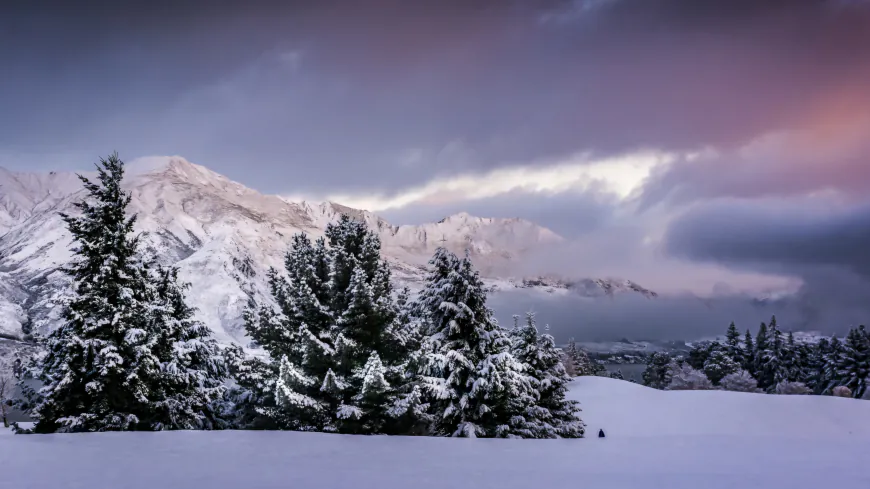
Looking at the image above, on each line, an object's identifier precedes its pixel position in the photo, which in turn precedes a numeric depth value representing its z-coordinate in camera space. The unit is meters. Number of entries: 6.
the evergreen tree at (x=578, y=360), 73.06
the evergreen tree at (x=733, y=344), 71.31
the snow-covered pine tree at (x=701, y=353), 73.86
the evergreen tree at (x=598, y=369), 92.10
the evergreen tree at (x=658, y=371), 74.81
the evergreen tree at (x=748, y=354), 70.12
